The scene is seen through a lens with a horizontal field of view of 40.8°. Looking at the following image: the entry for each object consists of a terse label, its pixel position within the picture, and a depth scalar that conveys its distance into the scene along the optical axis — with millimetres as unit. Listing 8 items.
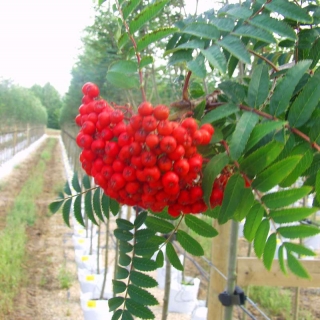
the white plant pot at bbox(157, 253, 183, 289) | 3934
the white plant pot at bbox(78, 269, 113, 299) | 4055
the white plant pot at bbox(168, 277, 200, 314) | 3559
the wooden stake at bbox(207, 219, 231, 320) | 1754
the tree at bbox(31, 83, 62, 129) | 36781
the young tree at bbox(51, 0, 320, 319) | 540
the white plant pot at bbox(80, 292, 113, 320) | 3365
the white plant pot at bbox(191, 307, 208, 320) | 3119
